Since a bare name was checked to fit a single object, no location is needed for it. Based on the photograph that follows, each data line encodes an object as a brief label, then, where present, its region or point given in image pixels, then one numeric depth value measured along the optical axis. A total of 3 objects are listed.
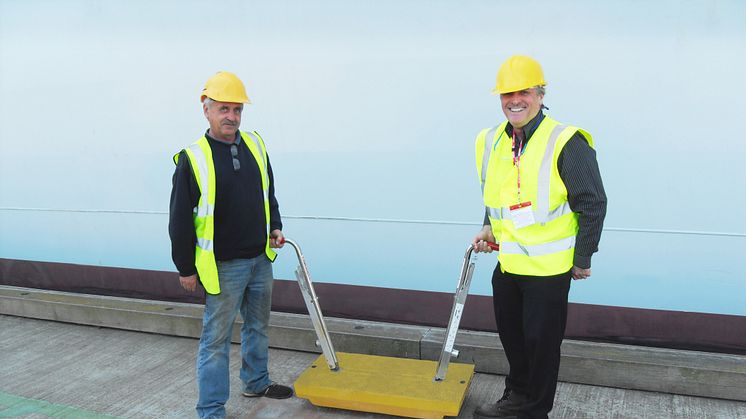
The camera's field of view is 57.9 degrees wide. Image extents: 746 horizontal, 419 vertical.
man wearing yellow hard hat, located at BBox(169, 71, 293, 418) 3.13
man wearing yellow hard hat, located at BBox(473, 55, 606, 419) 2.78
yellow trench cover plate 3.20
